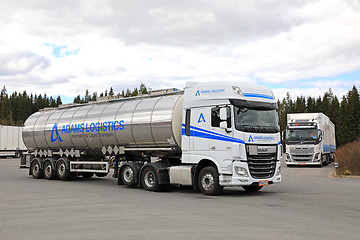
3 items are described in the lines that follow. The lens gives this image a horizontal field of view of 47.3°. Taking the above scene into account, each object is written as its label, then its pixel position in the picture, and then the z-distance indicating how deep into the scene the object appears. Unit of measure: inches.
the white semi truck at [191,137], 501.4
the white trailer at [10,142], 1851.6
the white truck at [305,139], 1182.3
